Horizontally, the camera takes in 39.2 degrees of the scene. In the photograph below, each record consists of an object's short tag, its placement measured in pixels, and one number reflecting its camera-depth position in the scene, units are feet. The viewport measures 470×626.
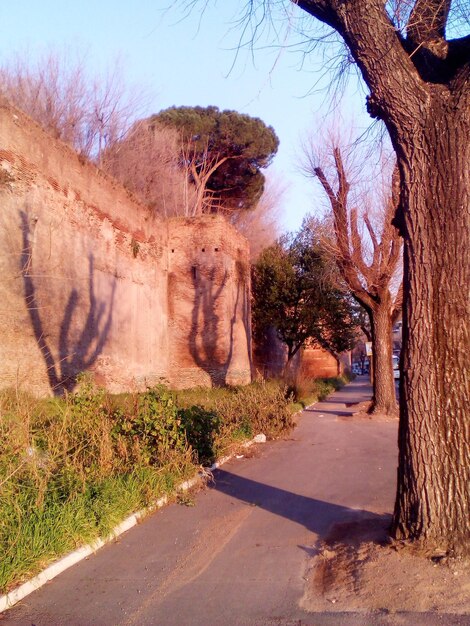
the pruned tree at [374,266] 62.44
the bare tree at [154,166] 100.53
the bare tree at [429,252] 17.34
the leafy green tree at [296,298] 104.47
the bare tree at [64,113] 85.66
